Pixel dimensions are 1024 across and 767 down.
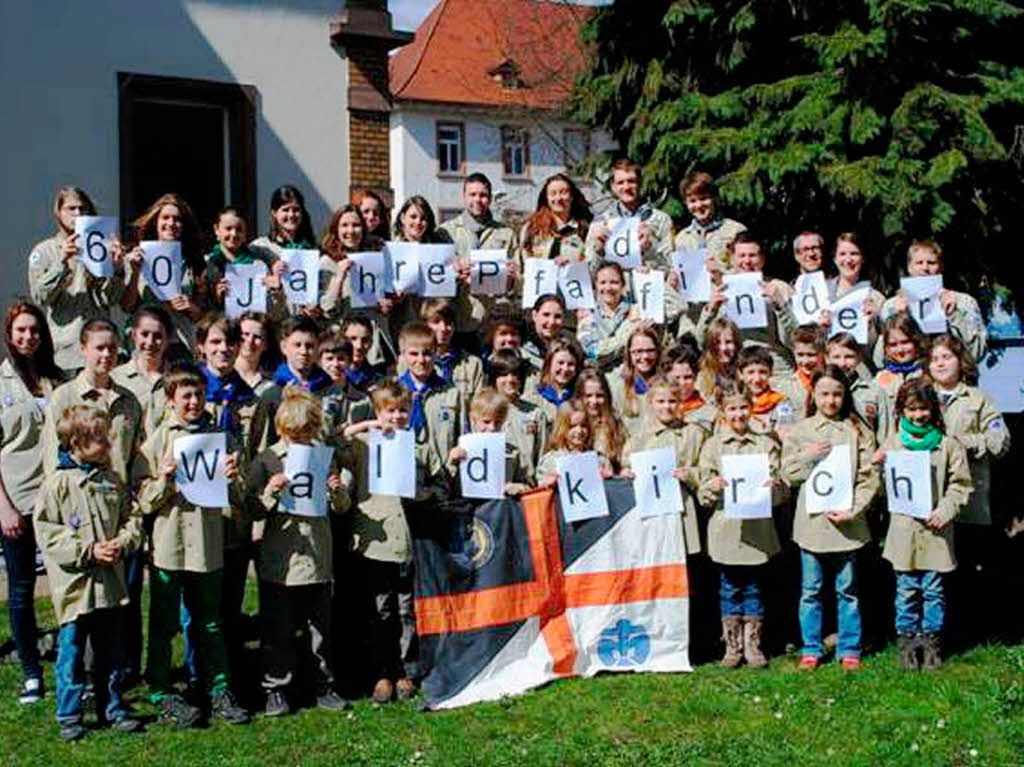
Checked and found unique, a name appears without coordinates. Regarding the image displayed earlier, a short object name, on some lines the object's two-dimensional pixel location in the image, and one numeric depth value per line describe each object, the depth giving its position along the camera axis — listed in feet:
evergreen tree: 31.96
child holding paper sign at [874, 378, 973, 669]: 23.89
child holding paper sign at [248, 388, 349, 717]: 22.36
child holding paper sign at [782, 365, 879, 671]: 24.17
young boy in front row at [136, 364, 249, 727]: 21.45
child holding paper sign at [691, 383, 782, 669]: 24.50
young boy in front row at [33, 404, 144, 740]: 20.71
